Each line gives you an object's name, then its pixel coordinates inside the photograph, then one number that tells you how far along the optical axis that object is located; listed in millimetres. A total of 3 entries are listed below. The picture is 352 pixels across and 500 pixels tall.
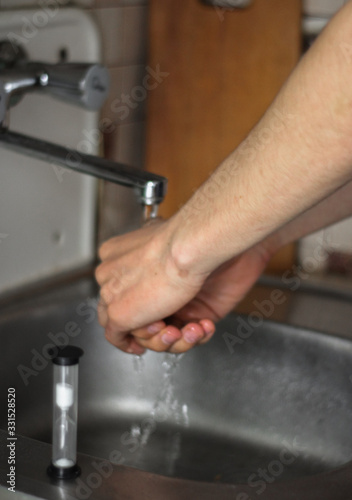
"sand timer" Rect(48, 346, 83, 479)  1143
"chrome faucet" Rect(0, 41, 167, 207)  1325
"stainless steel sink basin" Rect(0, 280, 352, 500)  1423
